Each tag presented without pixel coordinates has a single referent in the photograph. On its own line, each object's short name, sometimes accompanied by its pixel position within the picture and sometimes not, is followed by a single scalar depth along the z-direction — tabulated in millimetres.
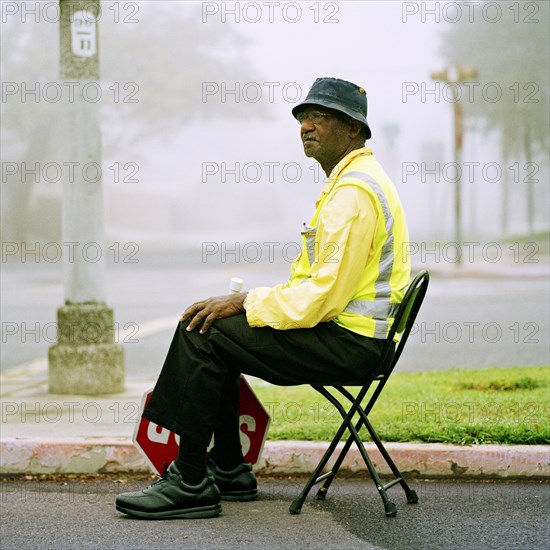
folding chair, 8312
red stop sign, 9164
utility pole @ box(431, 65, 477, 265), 43687
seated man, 8133
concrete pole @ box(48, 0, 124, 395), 13984
